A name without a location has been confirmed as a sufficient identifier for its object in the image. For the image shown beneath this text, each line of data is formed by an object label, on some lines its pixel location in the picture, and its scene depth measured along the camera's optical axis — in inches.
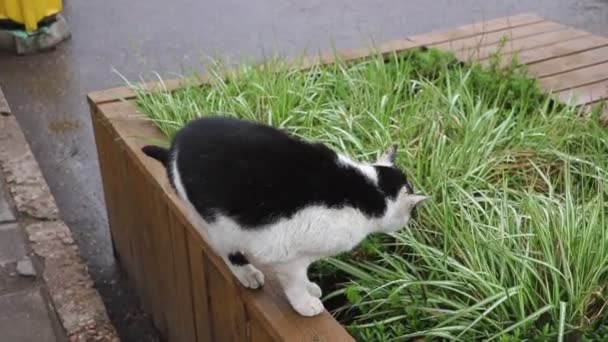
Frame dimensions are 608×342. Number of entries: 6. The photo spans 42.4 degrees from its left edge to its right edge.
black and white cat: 61.8
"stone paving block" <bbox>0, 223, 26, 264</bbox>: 120.4
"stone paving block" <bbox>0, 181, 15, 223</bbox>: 129.1
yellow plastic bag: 192.4
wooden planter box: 71.4
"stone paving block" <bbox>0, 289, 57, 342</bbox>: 105.8
